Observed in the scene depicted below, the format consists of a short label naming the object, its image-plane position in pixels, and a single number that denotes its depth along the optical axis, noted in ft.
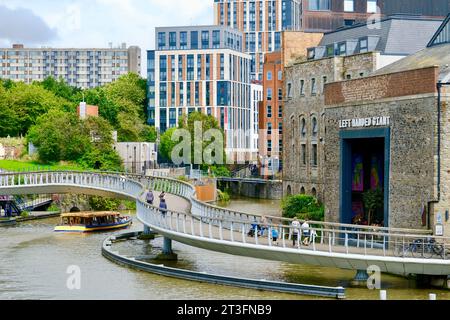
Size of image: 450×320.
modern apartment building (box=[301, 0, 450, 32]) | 293.02
